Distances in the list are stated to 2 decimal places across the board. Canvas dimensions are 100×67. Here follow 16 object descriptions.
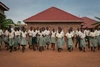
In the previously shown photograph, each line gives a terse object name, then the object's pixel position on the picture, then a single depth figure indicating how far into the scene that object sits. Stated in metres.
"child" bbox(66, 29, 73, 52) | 5.75
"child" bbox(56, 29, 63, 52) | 5.70
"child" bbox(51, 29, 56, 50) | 6.11
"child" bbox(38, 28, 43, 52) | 5.69
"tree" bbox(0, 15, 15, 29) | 8.41
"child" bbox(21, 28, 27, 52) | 5.47
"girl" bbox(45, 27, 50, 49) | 6.14
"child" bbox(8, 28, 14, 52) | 5.50
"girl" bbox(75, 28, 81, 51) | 5.91
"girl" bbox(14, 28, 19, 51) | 5.77
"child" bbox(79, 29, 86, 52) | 5.71
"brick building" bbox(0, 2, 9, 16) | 7.96
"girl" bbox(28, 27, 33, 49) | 6.01
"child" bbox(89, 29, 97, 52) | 5.79
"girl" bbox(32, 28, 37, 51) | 5.89
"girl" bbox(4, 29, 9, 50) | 5.80
